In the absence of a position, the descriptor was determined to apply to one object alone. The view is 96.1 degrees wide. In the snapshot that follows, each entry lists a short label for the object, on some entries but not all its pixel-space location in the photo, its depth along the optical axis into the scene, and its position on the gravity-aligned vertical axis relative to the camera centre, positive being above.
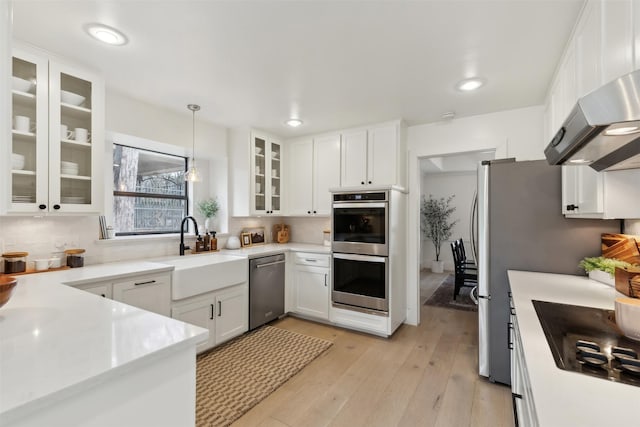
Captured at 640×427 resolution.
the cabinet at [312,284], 3.49 -0.89
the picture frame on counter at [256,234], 4.08 -0.31
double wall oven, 3.12 -0.43
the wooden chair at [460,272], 4.50 -0.91
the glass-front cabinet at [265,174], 3.82 +0.54
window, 3.08 +0.24
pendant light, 2.90 +0.42
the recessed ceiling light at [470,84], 2.42 +1.12
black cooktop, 0.84 -0.45
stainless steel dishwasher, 3.21 -0.90
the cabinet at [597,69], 1.10 +0.68
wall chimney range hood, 0.77 +0.27
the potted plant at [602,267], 1.73 -0.34
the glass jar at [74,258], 2.34 -0.38
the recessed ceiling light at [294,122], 3.47 +1.12
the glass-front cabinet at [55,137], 1.96 +0.55
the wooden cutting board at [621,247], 1.74 -0.21
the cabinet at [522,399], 0.89 -0.72
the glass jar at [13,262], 2.02 -0.36
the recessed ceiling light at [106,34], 1.75 +1.12
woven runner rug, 1.99 -1.34
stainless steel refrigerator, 2.11 -0.17
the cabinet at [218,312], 2.56 -0.96
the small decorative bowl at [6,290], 1.05 -0.29
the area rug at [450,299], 4.25 -1.37
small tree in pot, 6.80 -0.20
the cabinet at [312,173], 3.85 +0.55
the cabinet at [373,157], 3.39 +0.70
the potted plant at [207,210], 3.72 +0.03
